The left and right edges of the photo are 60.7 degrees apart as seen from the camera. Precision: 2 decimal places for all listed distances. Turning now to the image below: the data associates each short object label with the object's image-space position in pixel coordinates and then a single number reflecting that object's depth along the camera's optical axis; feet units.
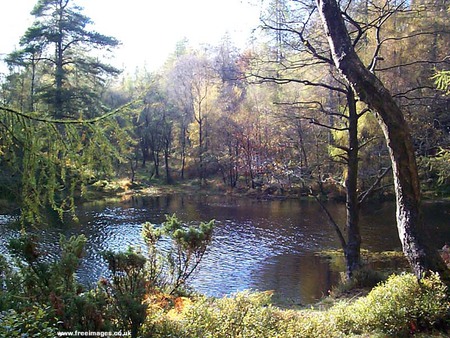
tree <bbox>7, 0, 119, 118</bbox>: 68.85
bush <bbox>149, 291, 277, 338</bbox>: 11.98
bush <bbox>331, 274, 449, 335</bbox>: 12.96
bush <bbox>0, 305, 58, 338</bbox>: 8.18
